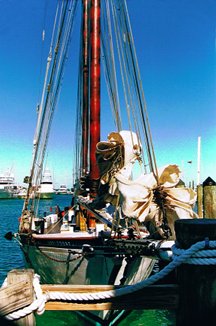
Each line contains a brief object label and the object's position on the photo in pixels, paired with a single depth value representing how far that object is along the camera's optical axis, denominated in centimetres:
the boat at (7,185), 12481
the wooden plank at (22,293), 285
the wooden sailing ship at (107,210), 711
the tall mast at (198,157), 2831
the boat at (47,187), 12794
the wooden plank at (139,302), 322
